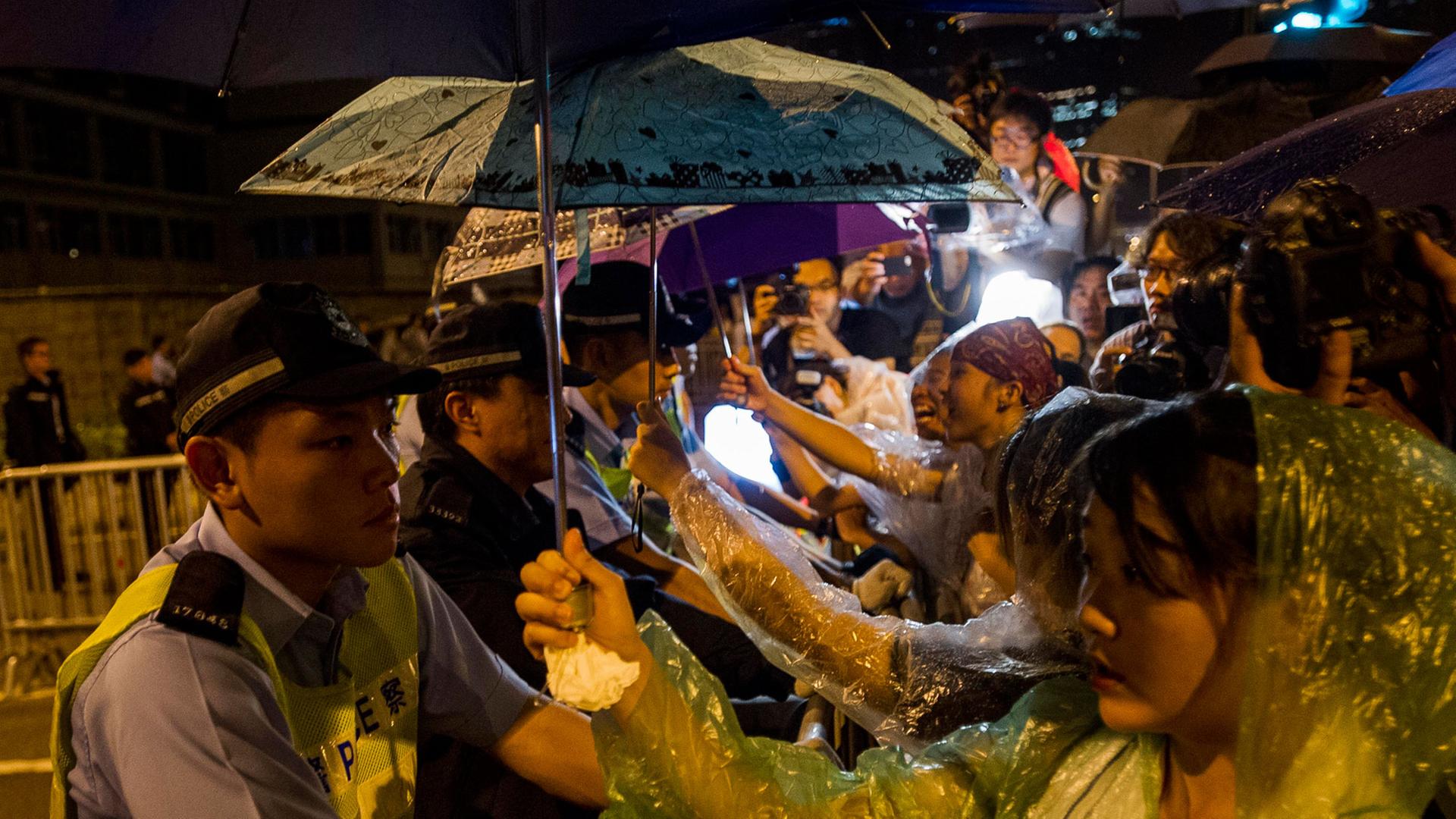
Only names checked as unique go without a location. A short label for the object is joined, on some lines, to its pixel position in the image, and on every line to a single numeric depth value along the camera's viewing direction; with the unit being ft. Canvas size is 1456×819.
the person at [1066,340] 17.06
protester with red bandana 10.25
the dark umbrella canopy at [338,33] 6.09
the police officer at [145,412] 40.22
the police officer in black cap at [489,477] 8.37
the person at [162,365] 46.35
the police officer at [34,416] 37.96
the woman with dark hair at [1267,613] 3.95
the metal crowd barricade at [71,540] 22.04
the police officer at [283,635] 4.90
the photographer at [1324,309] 6.38
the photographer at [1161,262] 11.03
